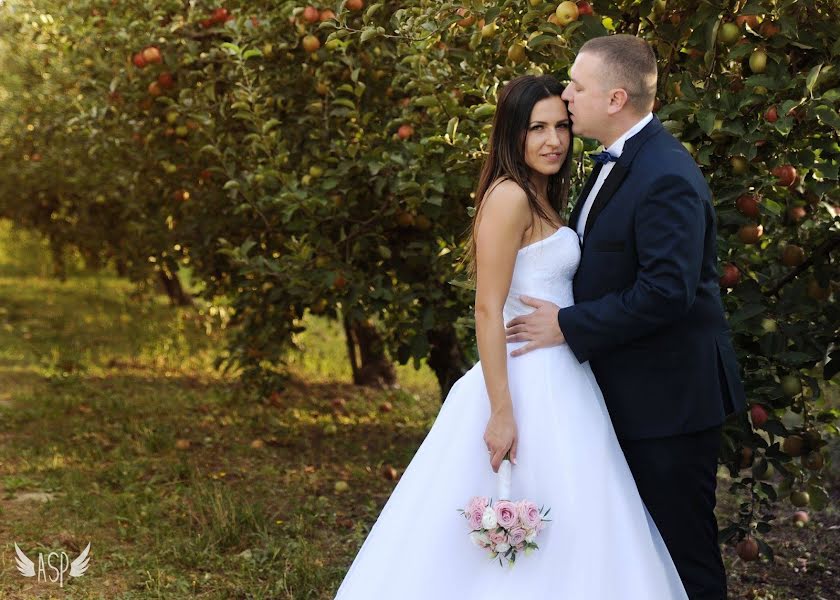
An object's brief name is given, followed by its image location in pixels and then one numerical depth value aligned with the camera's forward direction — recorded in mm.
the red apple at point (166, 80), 5199
